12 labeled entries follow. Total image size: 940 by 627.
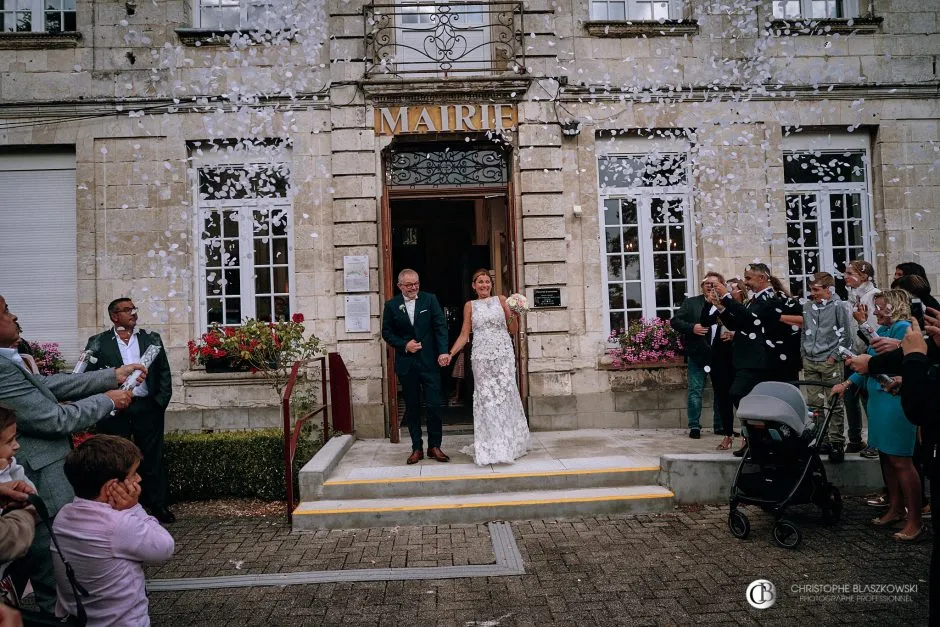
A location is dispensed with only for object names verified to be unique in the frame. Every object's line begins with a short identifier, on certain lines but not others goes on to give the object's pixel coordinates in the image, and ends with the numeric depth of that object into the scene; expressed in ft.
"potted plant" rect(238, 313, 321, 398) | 23.39
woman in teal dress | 14.73
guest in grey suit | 9.70
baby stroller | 14.97
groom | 20.66
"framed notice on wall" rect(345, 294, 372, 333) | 25.70
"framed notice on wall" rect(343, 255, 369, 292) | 25.75
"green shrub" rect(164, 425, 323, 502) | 19.89
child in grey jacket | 19.85
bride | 19.76
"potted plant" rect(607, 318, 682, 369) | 26.03
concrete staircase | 17.11
